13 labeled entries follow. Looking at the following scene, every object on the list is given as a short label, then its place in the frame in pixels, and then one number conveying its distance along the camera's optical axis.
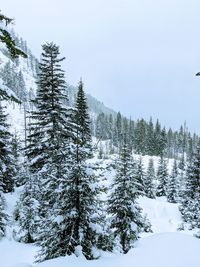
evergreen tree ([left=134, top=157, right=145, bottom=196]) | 54.38
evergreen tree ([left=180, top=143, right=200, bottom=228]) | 34.38
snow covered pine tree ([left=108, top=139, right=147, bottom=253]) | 20.78
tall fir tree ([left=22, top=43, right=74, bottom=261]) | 16.86
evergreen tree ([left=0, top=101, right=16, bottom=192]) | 33.24
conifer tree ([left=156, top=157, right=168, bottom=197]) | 58.53
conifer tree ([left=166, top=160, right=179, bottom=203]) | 54.31
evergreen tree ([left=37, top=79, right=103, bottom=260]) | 12.50
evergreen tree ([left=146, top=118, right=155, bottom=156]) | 99.61
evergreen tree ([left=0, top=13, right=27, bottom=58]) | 8.20
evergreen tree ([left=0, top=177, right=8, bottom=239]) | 23.56
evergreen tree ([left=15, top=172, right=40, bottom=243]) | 26.83
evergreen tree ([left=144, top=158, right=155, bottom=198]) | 54.62
